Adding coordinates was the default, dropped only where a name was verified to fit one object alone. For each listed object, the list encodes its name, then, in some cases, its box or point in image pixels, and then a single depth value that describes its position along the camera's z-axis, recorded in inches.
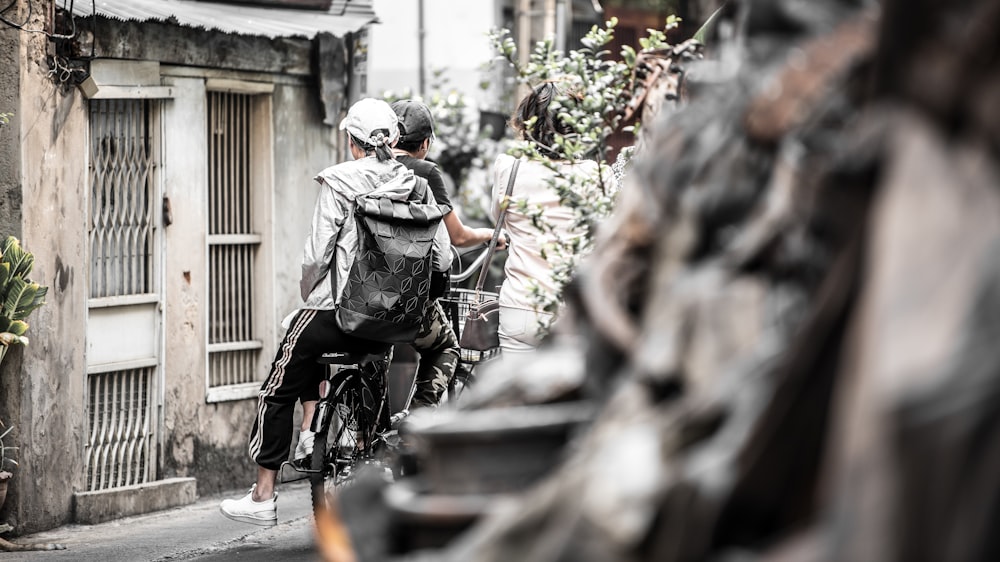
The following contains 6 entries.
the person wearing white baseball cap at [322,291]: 578.2
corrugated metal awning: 650.2
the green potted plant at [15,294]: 581.3
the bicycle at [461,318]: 642.8
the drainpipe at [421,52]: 1203.9
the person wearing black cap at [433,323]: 633.6
